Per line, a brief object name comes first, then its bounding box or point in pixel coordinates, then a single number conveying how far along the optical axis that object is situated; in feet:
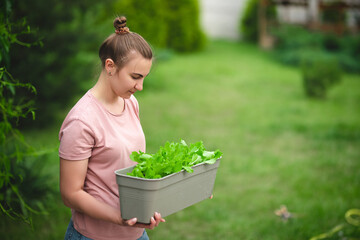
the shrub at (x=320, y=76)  26.32
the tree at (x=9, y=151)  6.70
